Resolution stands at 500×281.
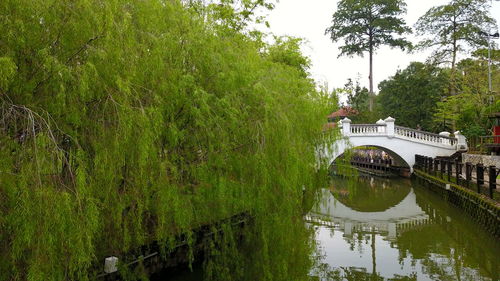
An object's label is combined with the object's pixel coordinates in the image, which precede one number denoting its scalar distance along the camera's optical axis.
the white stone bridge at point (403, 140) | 19.12
